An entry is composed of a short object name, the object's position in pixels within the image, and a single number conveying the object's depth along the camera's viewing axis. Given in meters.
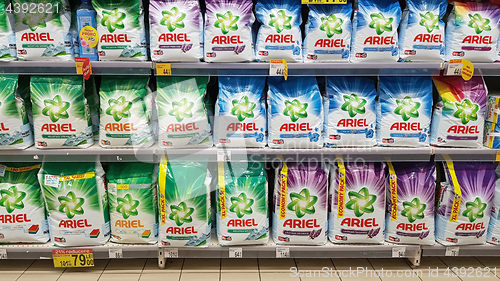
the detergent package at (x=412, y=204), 2.26
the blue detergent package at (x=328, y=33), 2.12
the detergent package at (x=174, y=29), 2.06
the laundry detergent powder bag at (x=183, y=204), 2.19
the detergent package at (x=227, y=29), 2.08
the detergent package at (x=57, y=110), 2.13
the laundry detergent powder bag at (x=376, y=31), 2.12
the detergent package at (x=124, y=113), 2.16
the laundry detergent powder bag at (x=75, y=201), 2.19
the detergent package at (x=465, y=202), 2.27
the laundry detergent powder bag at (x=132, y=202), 2.23
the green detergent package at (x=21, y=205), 2.21
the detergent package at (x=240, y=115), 2.17
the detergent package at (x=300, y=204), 2.24
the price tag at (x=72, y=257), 2.25
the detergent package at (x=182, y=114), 2.15
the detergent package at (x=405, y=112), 2.21
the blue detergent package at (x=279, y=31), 2.11
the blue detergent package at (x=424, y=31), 2.12
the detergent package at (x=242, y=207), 2.22
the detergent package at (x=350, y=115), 2.20
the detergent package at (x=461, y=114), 2.19
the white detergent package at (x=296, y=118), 2.17
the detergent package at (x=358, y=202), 2.25
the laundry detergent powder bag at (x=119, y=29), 2.06
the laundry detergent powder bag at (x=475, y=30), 2.13
